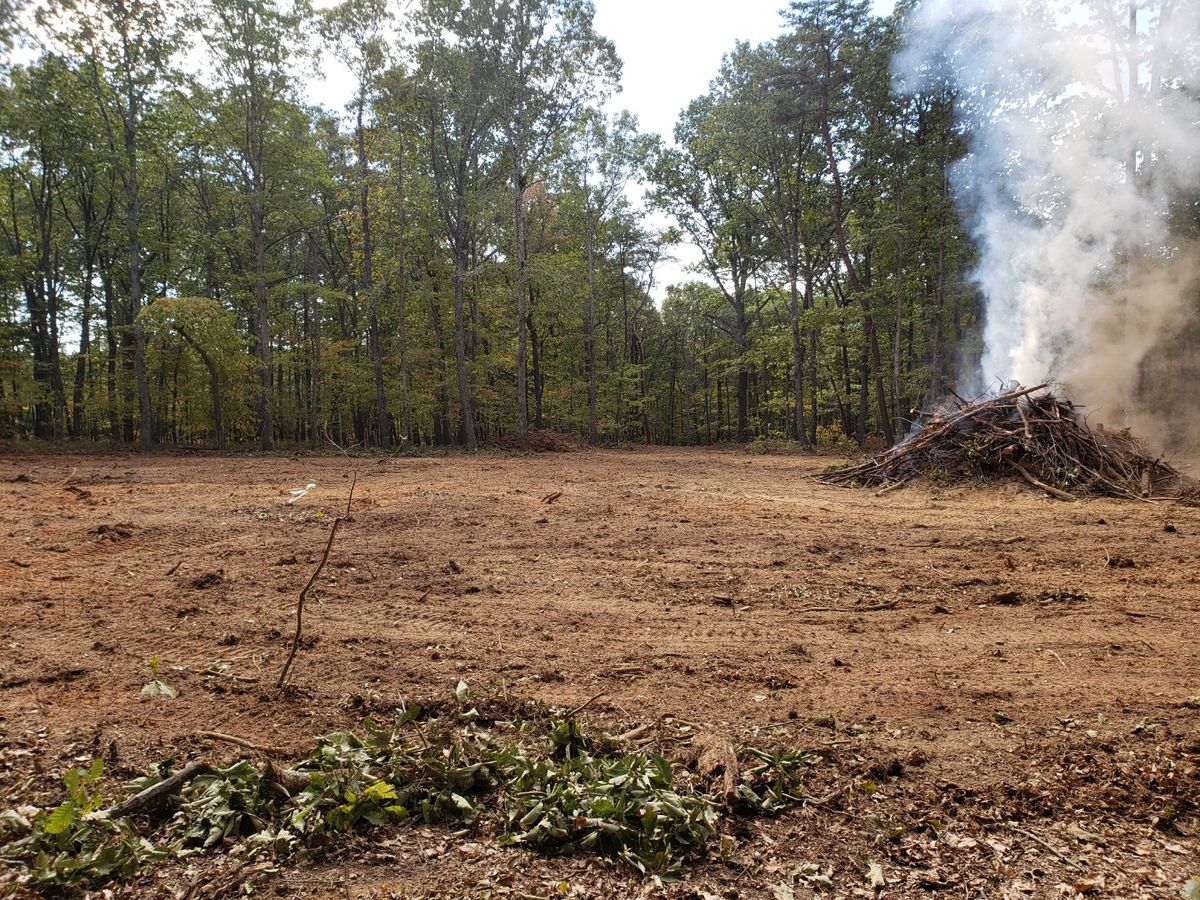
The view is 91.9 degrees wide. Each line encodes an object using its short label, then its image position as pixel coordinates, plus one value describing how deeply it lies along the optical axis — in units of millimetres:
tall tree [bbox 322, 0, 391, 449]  18672
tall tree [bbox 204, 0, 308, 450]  18219
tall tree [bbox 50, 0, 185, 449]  18000
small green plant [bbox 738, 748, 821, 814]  2211
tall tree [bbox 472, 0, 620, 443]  18047
